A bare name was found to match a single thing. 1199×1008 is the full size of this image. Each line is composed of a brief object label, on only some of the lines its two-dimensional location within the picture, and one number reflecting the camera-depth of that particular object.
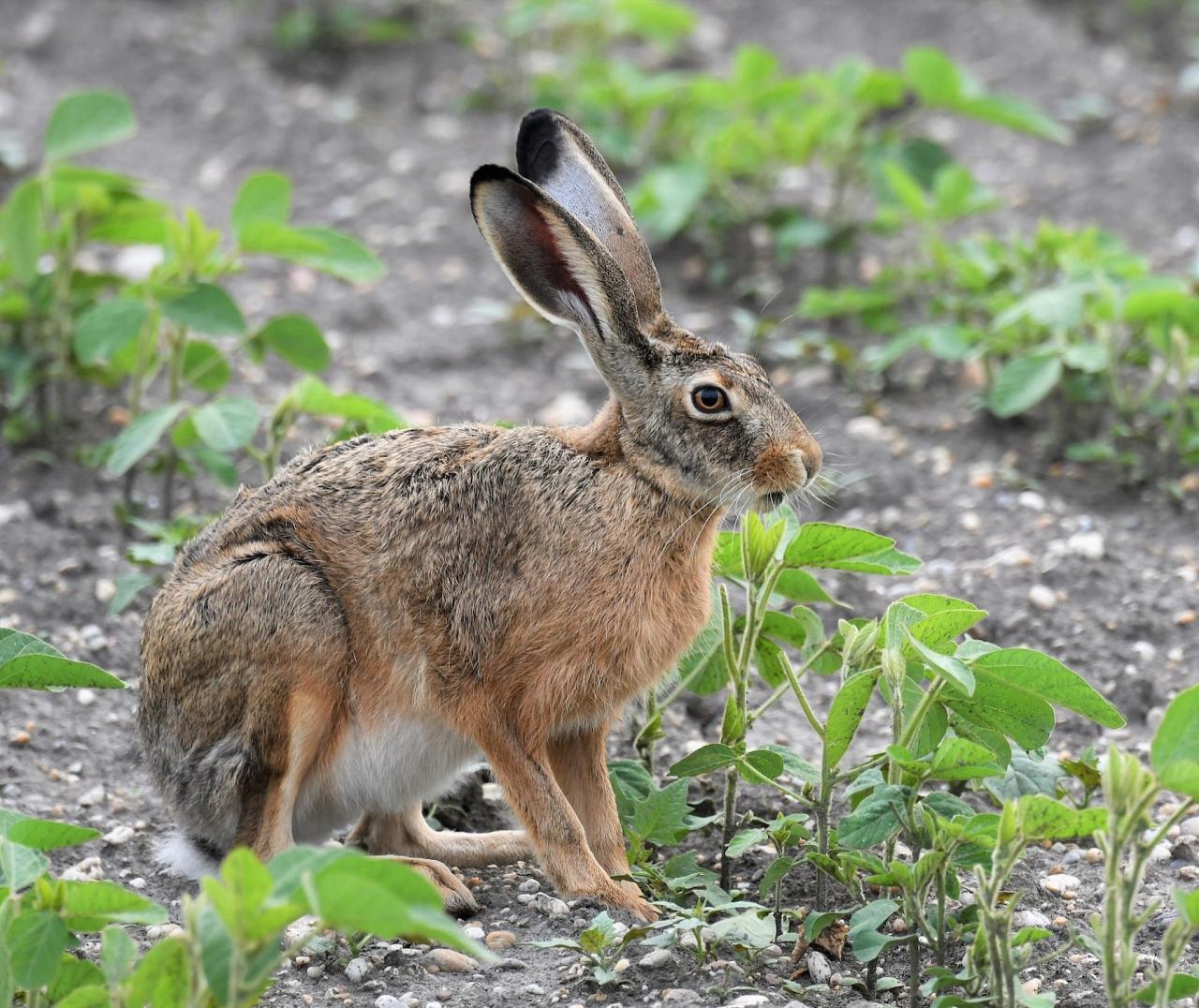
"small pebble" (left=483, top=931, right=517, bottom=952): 9.17
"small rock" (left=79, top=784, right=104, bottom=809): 10.97
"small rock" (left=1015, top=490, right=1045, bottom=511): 14.32
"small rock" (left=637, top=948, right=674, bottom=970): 8.61
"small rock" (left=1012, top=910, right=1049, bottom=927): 9.20
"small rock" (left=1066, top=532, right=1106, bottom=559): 13.27
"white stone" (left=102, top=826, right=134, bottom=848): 10.61
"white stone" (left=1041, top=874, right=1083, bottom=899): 9.69
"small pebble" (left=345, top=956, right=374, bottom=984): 8.84
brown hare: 9.58
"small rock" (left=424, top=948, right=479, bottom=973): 8.95
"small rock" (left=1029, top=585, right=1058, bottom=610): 12.77
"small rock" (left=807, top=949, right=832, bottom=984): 8.65
